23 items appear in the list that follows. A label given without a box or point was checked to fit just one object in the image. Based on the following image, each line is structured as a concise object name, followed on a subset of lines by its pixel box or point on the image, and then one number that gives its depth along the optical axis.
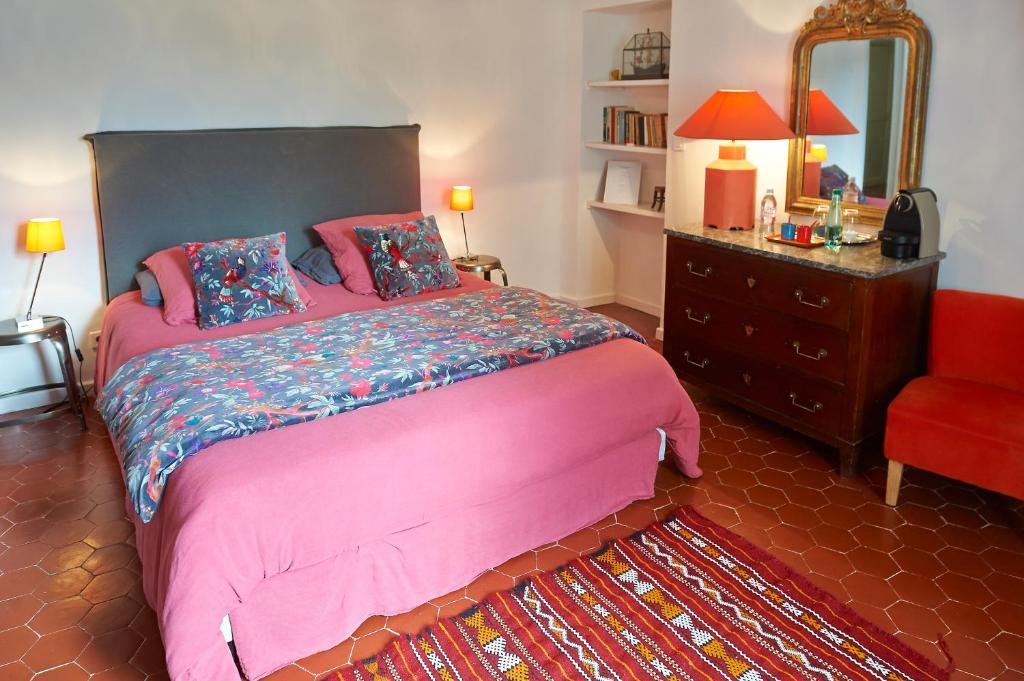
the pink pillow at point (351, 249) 4.22
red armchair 2.83
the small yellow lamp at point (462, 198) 5.03
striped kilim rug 2.33
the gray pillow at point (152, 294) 3.90
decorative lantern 5.06
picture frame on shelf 5.51
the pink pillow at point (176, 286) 3.74
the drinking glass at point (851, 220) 3.65
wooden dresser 3.22
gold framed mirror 3.42
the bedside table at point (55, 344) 3.73
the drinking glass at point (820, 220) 3.76
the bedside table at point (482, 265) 4.96
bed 2.22
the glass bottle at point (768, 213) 3.79
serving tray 3.56
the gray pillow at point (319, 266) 4.31
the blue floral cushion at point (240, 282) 3.68
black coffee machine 3.24
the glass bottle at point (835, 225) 3.48
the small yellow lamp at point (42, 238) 3.80
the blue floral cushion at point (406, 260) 4.12
